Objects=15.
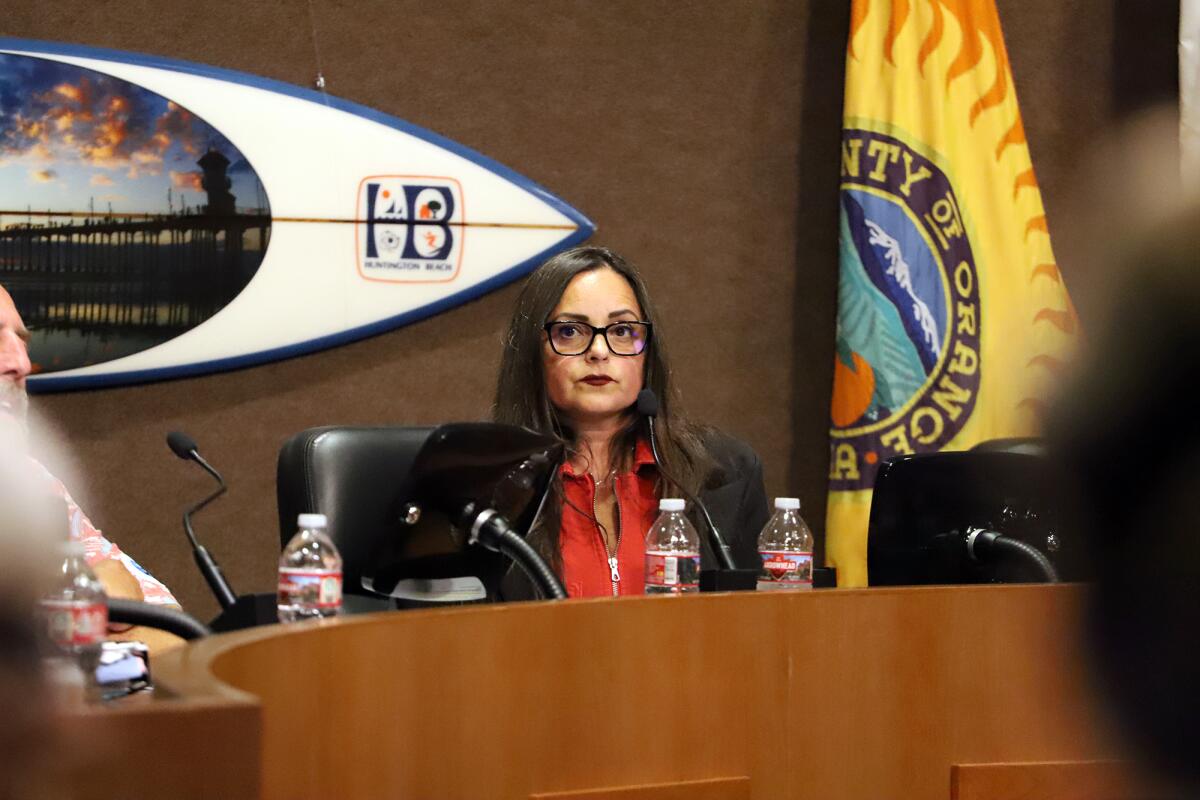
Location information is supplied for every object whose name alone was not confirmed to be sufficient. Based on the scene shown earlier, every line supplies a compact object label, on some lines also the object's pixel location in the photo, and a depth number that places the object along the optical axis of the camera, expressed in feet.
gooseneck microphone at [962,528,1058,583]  16.98
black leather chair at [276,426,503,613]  17.82
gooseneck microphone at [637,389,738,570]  17.12
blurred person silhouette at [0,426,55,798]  5.82
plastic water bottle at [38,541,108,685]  13.46
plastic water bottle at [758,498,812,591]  17.22
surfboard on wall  20.44
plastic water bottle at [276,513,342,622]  16.25
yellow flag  21.03
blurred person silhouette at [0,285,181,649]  17.41
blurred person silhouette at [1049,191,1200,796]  5.94
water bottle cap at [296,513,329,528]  16.53
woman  18.34
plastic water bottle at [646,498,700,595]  17.49
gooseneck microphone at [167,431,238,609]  16.97
